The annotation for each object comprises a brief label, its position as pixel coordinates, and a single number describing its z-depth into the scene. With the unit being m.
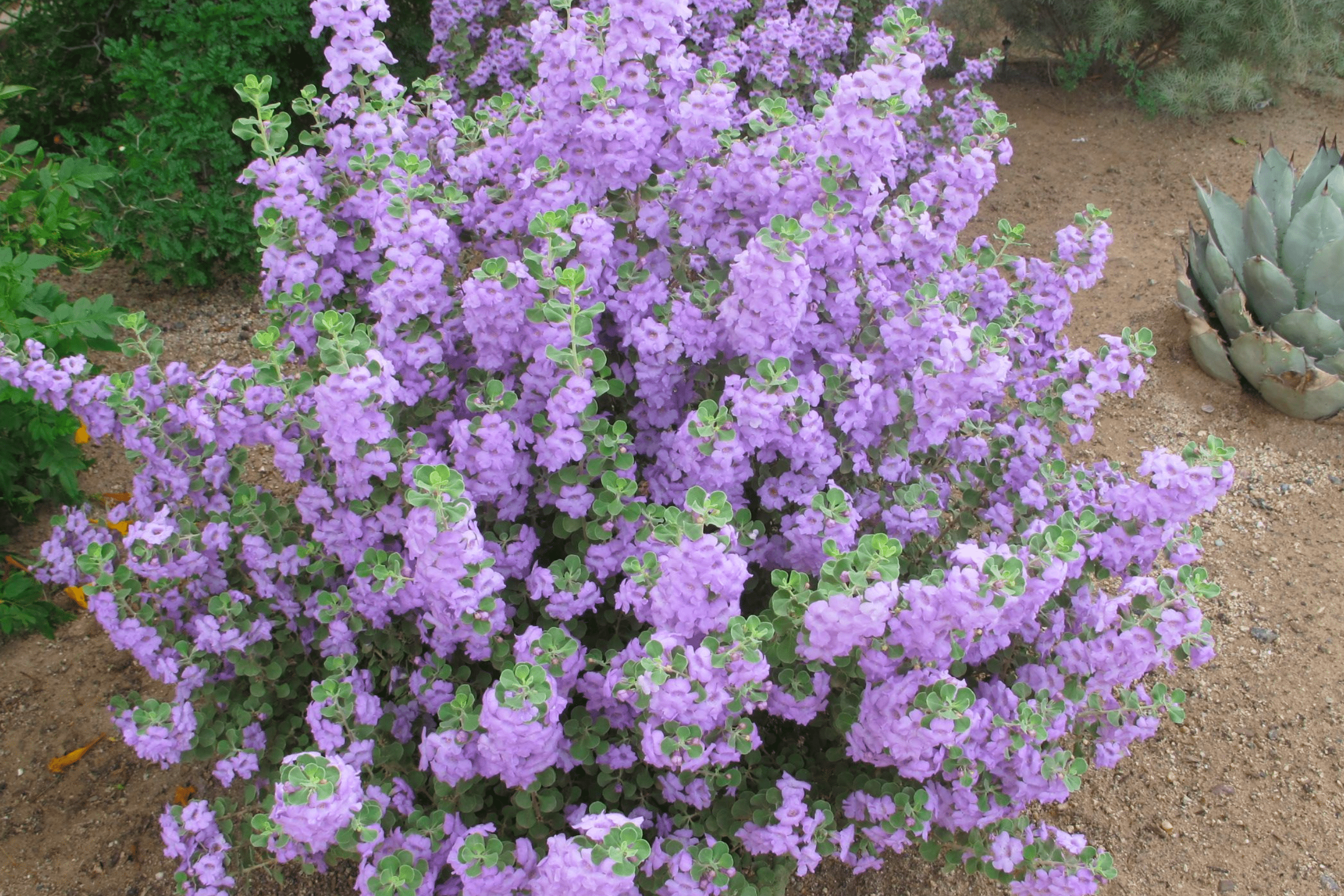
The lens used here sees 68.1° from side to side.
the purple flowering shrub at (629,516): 1.63
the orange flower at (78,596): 2.88
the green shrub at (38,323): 2.43
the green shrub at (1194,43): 5.12
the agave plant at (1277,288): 3.44
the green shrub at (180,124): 3.69
